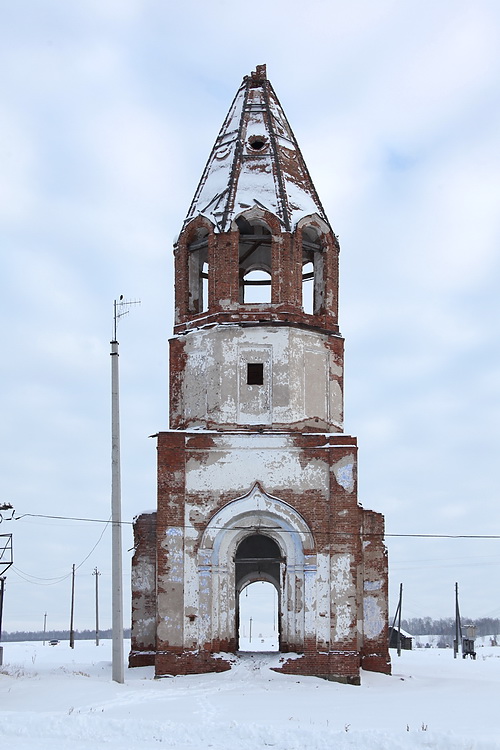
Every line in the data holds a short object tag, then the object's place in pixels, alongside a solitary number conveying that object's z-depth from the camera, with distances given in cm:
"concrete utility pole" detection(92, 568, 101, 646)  6332
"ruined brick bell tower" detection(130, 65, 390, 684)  2239
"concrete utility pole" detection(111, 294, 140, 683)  2014
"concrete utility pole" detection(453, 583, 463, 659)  5158
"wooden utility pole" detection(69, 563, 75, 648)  5733
